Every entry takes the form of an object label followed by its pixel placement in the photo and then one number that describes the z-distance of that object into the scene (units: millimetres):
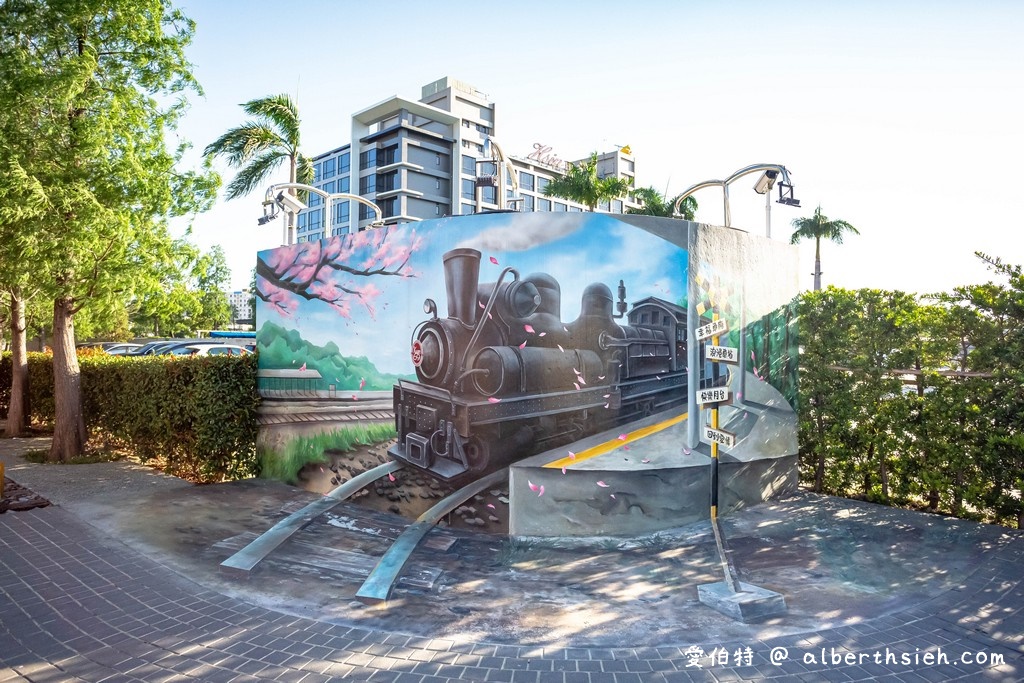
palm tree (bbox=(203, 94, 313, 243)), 19875
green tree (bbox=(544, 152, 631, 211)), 30688
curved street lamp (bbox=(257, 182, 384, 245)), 10981
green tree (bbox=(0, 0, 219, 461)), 11016
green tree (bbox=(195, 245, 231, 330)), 41928
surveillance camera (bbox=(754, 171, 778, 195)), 8688
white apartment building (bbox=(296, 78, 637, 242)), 57062
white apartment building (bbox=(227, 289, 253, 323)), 88969
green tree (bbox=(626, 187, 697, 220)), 31562
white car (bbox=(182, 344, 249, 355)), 25066
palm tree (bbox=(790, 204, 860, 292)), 41188
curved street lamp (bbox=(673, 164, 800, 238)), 8461
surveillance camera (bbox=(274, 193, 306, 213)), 11117
